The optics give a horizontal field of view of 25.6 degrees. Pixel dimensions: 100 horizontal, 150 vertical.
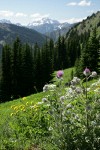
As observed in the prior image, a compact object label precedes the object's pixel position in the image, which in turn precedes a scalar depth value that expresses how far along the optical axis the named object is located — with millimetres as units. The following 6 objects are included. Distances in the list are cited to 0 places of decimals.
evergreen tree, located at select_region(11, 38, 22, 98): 48270
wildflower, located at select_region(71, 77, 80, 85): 4422
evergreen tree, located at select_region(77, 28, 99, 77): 40374
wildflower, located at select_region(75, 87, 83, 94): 4440
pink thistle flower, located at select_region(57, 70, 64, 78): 4344
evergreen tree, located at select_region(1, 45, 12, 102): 47547
